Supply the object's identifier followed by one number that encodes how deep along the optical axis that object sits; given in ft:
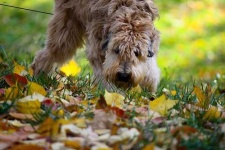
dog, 29.08
